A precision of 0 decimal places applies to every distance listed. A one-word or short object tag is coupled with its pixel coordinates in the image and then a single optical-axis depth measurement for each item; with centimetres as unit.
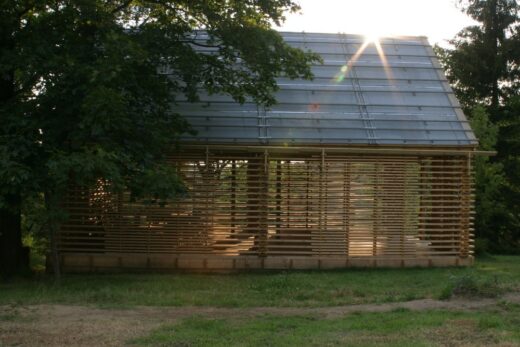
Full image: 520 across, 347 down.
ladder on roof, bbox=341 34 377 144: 1636
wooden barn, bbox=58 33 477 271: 1551
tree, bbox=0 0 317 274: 1132
